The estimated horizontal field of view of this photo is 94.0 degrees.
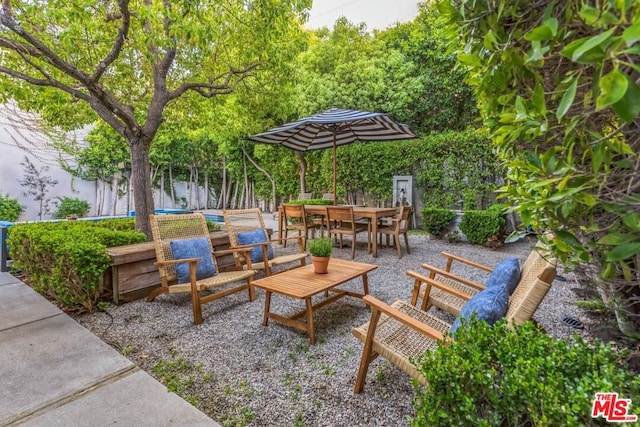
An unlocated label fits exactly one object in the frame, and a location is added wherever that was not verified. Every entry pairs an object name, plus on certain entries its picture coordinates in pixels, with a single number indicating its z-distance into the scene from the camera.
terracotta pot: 2.79
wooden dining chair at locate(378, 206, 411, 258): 4.89
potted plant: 2.77
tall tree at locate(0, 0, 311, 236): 2.95
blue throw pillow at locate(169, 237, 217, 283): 3.04
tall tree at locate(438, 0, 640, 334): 0.55
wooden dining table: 4.89
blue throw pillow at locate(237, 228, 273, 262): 3.75
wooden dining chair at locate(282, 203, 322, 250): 5.37
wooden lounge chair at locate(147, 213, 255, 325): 2.71
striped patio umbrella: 5.05
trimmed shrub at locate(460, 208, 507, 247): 5.44
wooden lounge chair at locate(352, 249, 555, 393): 1.34
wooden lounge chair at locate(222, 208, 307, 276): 3.49
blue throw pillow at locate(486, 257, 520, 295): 1.83
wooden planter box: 3.07
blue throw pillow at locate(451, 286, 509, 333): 1.32
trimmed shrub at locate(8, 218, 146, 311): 2.82
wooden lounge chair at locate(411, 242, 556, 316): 1.76
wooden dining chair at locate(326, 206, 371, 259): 4.96
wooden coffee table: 2.33
